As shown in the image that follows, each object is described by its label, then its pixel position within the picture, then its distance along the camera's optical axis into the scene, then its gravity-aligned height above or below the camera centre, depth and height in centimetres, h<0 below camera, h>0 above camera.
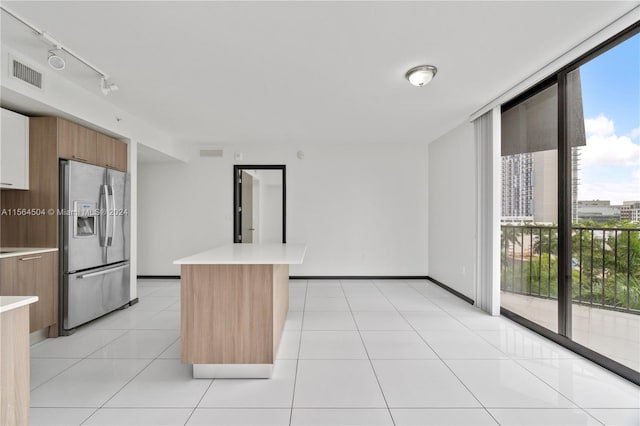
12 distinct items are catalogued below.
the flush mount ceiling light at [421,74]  281 +128
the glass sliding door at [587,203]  250 +9
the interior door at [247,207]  629 +14
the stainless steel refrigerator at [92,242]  319 -32
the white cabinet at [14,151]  280 +59
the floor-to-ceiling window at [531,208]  317 +6
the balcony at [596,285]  259 -68
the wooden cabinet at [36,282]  270 -63
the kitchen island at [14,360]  132 -64
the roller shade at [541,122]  286 +97
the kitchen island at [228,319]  238 -80
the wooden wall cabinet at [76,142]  316 +77
